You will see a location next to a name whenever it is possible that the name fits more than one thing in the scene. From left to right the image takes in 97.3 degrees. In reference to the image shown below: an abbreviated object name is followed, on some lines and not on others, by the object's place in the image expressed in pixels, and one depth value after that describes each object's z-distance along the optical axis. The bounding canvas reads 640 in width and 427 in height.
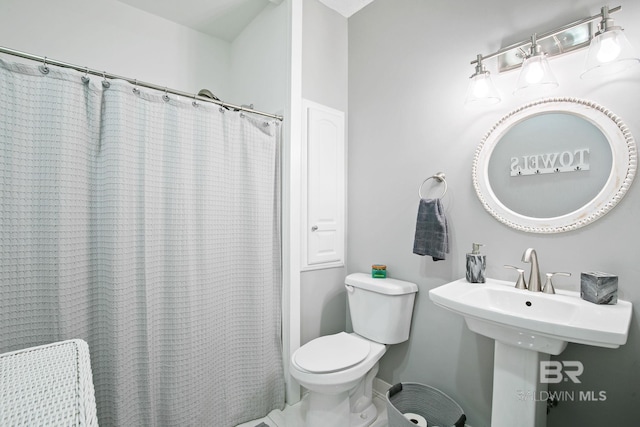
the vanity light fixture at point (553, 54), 1.00
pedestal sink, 0.82
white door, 1.80
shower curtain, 1.08
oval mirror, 1.06
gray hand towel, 1.43
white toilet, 1.32
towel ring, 1.51
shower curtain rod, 1.03
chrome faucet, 1.16
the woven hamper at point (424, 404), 1.33
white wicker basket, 0.46
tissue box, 0.99
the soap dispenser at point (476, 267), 1.30
